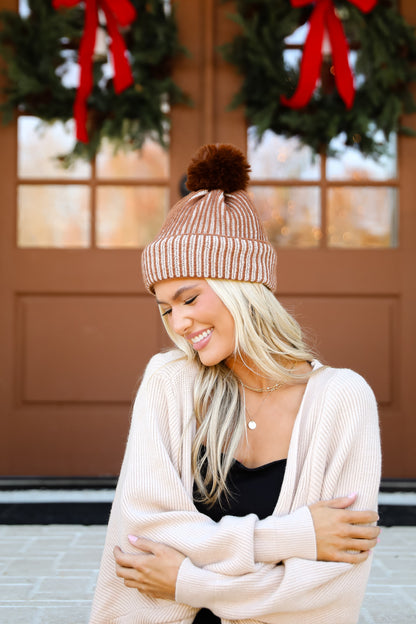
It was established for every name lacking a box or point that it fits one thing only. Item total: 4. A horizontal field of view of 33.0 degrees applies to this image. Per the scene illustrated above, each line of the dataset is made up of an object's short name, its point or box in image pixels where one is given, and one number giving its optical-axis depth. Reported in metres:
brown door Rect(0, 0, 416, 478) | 3.65
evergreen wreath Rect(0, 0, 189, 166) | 3.49
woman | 1.40
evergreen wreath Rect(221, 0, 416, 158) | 3.48
